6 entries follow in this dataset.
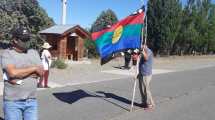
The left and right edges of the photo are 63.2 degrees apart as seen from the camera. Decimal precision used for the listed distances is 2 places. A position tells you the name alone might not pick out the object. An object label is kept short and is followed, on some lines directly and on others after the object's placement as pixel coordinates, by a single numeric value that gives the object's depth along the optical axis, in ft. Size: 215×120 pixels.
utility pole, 41.84
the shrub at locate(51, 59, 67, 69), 30.61
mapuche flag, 13.79
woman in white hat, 18.70
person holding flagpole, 13.88
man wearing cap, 6.65
